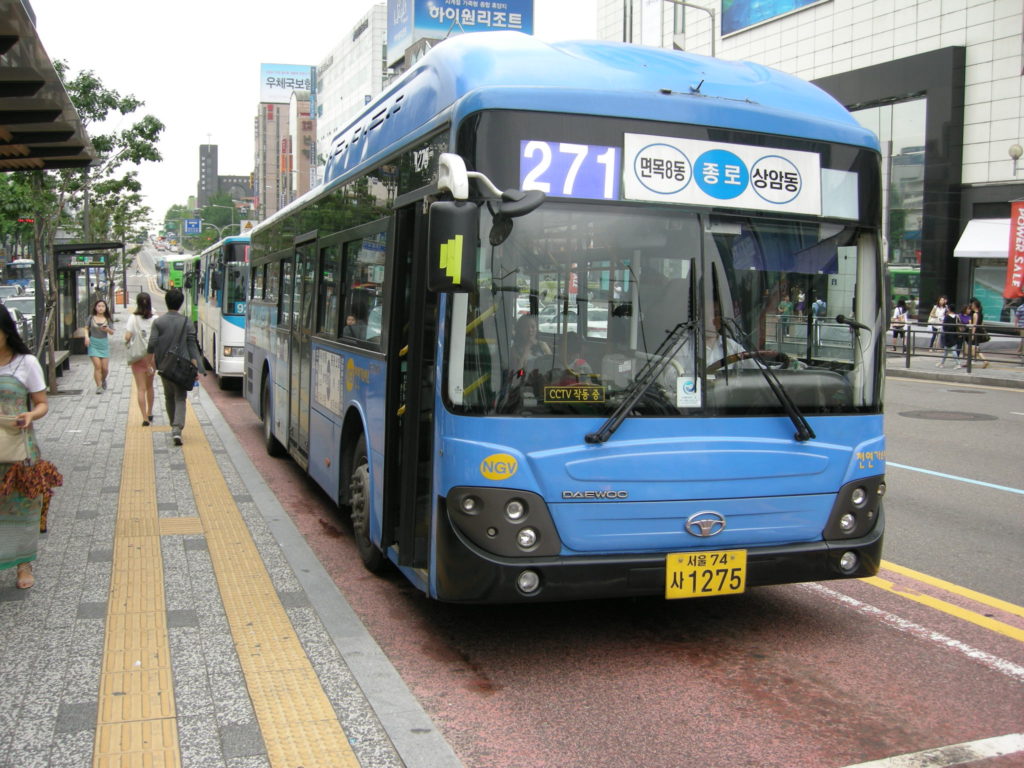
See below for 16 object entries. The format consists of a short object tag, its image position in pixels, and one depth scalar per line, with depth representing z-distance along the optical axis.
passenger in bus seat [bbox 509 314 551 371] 4.51
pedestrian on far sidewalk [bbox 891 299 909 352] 27.25
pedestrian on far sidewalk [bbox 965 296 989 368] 22.36
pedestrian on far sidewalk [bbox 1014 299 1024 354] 26.48
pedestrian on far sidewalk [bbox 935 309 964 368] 23.48
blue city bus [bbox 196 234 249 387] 17.84
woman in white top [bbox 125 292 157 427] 12.31
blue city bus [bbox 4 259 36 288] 56.81
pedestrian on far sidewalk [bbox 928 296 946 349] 28.31
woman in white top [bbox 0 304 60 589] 5.46
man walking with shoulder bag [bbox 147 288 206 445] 11.05
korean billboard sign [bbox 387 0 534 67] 67.69
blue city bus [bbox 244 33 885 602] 4.48
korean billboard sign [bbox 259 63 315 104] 143.00
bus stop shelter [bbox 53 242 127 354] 19.09
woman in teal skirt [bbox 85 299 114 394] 16.78
